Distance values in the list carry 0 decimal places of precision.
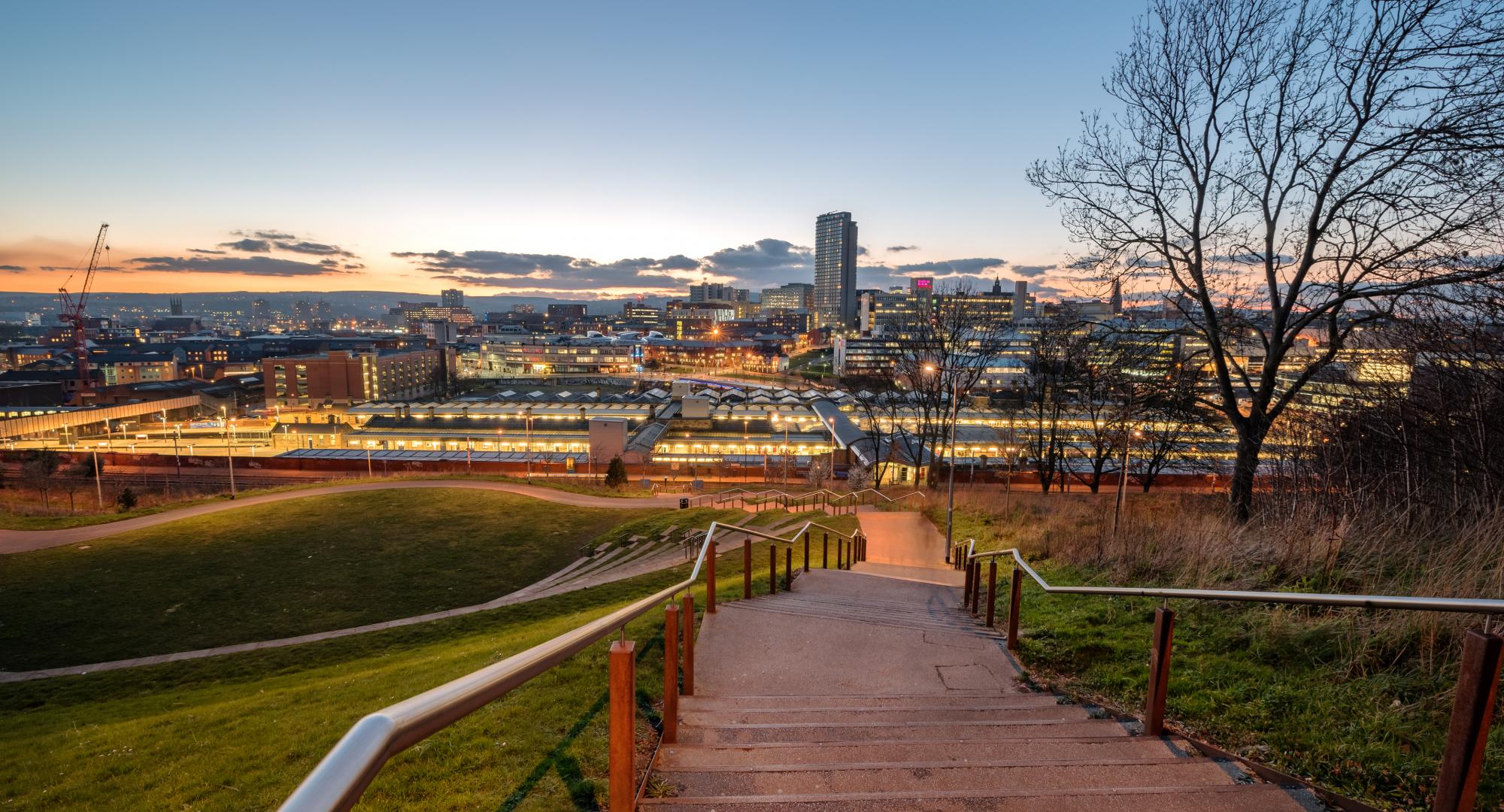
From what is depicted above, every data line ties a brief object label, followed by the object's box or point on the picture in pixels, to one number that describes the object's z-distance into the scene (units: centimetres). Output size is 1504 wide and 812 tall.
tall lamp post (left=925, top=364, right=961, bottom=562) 1526
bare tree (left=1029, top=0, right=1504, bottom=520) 827
